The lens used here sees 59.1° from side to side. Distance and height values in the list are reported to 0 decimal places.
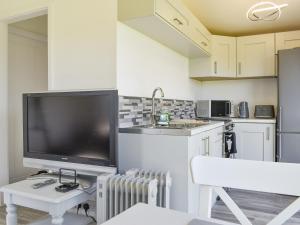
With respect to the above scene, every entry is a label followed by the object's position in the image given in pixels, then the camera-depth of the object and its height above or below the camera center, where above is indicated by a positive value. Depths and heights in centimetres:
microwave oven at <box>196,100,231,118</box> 414 -2
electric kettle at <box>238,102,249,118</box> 425 -6
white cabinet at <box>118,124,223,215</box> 198 -39
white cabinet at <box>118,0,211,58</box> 212 +75
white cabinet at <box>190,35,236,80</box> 397 +69
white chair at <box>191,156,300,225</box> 91 -27
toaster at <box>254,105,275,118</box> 411 -7
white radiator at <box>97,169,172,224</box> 174 -58
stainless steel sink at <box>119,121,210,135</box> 200 -18
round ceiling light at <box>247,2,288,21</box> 297 +112
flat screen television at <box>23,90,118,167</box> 185 -15
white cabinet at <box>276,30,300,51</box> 380 +97
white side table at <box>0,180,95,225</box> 172 -63
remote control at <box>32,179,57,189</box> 192 -57
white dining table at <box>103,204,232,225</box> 77 -34
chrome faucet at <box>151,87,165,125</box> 254 -7
